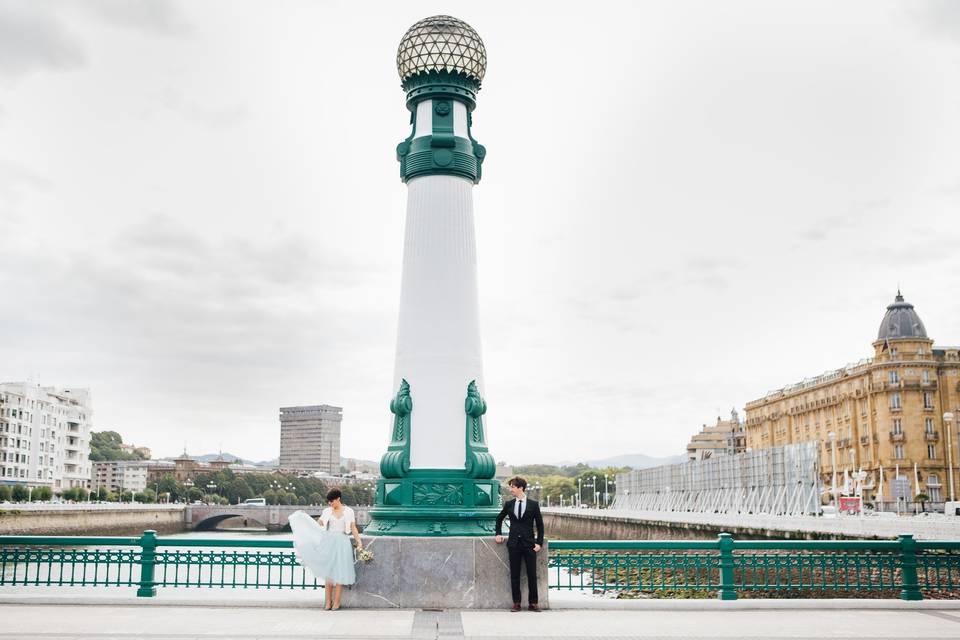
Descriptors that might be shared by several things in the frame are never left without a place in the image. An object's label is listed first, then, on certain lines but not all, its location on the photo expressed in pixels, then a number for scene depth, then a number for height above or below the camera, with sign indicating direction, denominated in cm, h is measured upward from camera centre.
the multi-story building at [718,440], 14962 +119
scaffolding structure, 6203 -341
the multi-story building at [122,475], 17588 -550
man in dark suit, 1252 -129
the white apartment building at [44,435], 10638 +156
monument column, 1392 +214
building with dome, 8525 +352
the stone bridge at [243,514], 12538 -971
